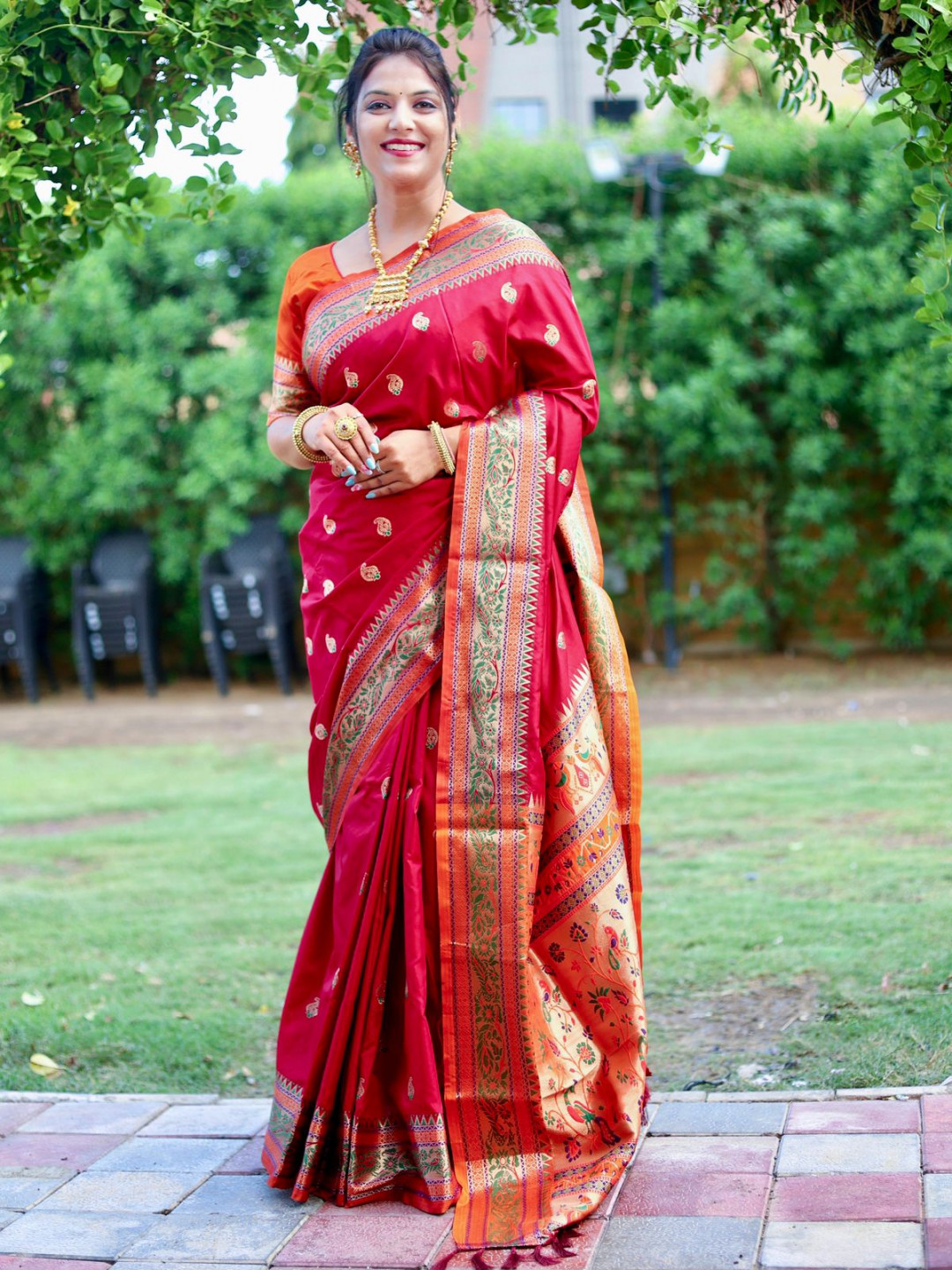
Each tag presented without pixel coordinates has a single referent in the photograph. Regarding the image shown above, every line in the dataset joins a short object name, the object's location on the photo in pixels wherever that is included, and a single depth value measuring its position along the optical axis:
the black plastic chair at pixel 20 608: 10.33
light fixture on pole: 9.48
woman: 2.59
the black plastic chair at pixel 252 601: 9.93
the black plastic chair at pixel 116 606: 10.30
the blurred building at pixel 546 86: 21.23
